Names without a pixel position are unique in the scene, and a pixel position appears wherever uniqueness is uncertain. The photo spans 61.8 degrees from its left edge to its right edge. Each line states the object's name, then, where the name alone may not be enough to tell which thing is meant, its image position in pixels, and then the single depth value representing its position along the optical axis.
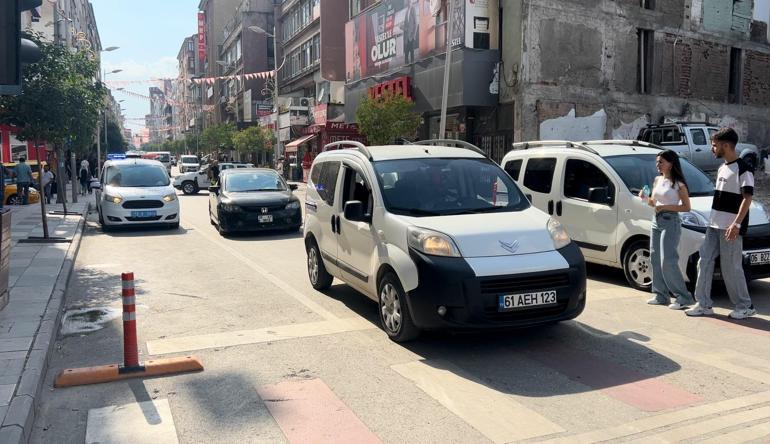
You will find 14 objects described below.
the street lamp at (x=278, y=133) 45.75
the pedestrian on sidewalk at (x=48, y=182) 24.62
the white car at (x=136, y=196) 15.47
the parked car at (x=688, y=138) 20.11
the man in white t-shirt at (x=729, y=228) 6.42
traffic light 6.21
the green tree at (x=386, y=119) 26.27
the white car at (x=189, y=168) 37.38
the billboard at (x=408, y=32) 24.59
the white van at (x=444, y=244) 5.35
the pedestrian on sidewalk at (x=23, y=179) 23.08
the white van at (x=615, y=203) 7.59
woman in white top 7.06
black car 14.34
